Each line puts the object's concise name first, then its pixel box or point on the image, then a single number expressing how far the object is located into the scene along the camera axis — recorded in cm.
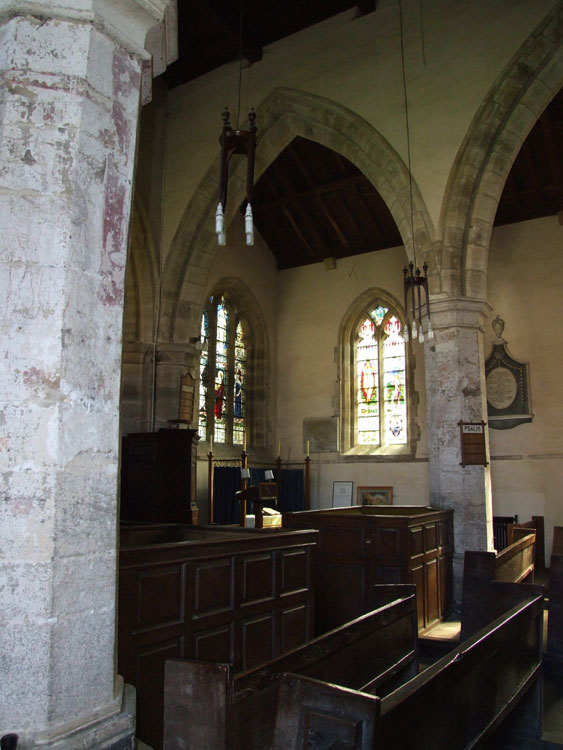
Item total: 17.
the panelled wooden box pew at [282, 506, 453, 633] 570
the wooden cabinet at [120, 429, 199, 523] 830
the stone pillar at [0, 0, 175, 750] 196
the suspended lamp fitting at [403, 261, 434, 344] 692
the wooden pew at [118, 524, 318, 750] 317
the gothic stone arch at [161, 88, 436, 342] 766
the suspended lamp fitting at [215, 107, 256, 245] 405
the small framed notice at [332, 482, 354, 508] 1144
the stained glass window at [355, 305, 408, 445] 1166
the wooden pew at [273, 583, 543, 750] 150
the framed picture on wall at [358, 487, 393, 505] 1113
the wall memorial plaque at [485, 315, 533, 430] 1021
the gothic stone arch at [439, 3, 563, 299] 698
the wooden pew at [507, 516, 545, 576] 862
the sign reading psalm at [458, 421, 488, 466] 671
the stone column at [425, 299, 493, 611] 671
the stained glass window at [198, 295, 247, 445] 1151
